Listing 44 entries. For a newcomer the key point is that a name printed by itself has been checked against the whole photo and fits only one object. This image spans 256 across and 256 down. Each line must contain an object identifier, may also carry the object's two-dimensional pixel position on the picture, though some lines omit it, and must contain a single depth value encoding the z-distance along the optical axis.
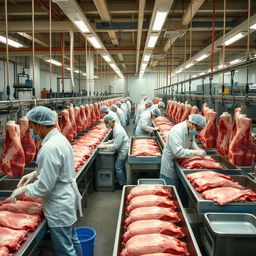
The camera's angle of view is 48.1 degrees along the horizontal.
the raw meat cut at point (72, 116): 5.62
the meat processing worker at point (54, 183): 2.88
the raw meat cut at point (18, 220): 2.71
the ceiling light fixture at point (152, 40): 6.51
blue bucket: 3.67
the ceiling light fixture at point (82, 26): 5.23
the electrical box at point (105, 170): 6.52
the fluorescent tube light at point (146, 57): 10.32
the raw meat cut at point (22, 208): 3.03
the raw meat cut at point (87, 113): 7.25
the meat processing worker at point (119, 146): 6.42
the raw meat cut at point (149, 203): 2.99
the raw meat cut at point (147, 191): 3.24
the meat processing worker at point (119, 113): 10.15
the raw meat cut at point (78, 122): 6.30
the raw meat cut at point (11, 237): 2.39
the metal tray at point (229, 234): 2.55
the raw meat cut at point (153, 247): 2.25
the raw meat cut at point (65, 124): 5.31
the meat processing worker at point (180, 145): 4.43
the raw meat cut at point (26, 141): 3.87
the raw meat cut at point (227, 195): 2.99
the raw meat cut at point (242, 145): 3.66
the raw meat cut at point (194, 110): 5.79
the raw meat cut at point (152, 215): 2.76
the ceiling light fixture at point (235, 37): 7.07
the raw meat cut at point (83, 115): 6.73
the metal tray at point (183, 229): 2.22
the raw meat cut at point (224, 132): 4.19
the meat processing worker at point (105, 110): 7.72
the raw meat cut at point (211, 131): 4.68
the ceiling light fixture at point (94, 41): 6.63
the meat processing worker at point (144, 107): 10.68
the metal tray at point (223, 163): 4.39
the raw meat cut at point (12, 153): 3.50
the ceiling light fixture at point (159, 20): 4.73
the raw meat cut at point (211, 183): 3.36
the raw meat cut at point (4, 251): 2.25
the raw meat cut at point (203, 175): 3.68
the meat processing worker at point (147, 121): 8.27
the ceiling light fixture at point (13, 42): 8.92
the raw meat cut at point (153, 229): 2.52
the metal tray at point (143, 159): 5.29
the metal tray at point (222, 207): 2.98
